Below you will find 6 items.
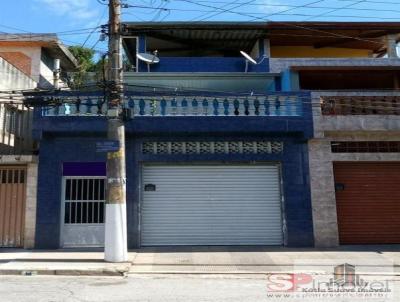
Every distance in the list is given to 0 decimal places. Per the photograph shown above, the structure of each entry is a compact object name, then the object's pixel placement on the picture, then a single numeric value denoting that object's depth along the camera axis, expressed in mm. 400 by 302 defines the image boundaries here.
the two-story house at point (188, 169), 13906
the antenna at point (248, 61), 17336
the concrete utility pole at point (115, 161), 11391
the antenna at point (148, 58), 17250
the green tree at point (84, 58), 27948
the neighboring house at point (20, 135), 13789
